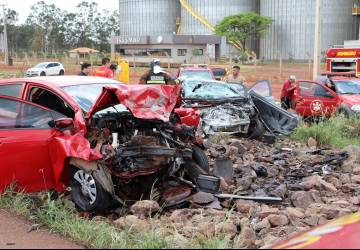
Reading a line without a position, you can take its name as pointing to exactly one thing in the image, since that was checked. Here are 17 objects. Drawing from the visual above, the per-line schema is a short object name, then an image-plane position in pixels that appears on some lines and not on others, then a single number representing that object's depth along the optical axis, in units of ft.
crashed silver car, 39.06
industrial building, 212.43
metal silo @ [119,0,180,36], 305.53
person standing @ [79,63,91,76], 41.60
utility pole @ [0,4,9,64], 199.67
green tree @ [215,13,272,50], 234.58
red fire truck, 84.38
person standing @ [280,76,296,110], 54.90
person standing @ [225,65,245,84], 50.52
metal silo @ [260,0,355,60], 239.09
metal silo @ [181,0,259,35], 269.23
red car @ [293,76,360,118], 49.98
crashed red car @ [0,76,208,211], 20.72
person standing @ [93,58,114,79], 43.73
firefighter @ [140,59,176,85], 38.45
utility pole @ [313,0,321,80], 77.82
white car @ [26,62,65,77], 139.33
